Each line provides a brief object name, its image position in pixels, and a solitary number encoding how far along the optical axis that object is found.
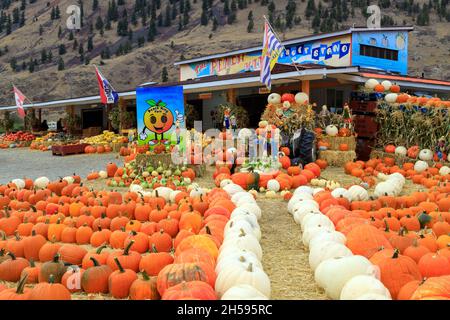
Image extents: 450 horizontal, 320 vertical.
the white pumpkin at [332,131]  13.75
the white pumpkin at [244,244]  4.67
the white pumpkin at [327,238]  4.97
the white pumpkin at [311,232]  5.37
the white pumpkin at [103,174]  12.15
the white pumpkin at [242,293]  3.30
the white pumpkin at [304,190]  8.01
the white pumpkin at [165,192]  8.47
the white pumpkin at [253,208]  6.63
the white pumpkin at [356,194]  7.68
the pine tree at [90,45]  95.75
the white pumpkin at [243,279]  3.80
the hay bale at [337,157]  13.34
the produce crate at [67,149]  21.62
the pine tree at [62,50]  95.75
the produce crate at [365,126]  14.54
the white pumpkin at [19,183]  9.67
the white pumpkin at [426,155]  12.20
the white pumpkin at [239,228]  5.08
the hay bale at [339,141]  13.59
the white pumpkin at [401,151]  12.97
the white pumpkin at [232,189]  8.21
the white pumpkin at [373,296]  3.34
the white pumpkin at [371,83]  15.17
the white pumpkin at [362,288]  3.54
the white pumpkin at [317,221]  5.75
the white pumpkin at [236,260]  4.03
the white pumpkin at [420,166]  11.68
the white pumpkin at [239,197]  7.33
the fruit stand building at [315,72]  17.11
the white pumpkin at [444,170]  11.09
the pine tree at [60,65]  81.69
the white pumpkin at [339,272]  4.03
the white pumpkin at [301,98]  14.51
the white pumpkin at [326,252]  4.55
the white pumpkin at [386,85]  15.23
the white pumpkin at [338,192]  7.73
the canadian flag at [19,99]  30.34
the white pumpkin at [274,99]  14.80
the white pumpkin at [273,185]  9.44
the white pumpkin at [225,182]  9.34
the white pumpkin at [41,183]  9.97
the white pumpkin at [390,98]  14.33
